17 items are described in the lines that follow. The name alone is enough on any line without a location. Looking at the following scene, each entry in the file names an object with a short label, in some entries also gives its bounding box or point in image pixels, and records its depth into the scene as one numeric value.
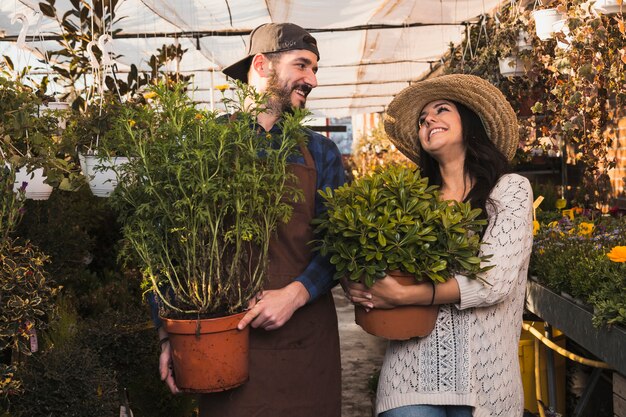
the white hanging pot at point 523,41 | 5.18
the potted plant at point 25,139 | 2.30
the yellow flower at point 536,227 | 3.92
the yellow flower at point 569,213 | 4.53
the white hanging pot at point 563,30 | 4.23
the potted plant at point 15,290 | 2.23
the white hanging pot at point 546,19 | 4.41
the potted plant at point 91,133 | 2.68
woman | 2.00
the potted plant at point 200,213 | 1.79
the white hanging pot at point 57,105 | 3.49
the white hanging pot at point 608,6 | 3.71
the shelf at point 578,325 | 2.29
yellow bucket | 3.67
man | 2.03
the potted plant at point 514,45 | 5.20
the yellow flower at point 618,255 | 2.44
